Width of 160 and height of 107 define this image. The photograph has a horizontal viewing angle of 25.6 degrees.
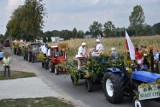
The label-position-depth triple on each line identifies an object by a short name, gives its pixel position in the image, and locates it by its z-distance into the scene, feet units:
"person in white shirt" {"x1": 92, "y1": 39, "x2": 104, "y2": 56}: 48.35
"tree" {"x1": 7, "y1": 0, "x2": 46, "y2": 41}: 151.23
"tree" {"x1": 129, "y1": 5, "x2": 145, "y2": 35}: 227.40
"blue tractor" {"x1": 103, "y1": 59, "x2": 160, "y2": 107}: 29.50
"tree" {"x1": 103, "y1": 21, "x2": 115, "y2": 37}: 219.82
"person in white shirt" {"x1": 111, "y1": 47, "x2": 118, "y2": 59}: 43.23
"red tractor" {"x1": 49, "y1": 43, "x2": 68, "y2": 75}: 72.84
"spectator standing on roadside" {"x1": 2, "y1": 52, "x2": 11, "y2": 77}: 66.42
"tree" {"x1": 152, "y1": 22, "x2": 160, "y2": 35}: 167.08
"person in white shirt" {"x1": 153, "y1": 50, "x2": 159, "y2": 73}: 58.65
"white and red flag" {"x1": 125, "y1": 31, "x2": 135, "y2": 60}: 33.03
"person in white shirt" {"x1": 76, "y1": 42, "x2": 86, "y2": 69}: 49.75
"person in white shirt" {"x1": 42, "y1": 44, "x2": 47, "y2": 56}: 88.17
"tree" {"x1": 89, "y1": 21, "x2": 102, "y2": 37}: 257.75
